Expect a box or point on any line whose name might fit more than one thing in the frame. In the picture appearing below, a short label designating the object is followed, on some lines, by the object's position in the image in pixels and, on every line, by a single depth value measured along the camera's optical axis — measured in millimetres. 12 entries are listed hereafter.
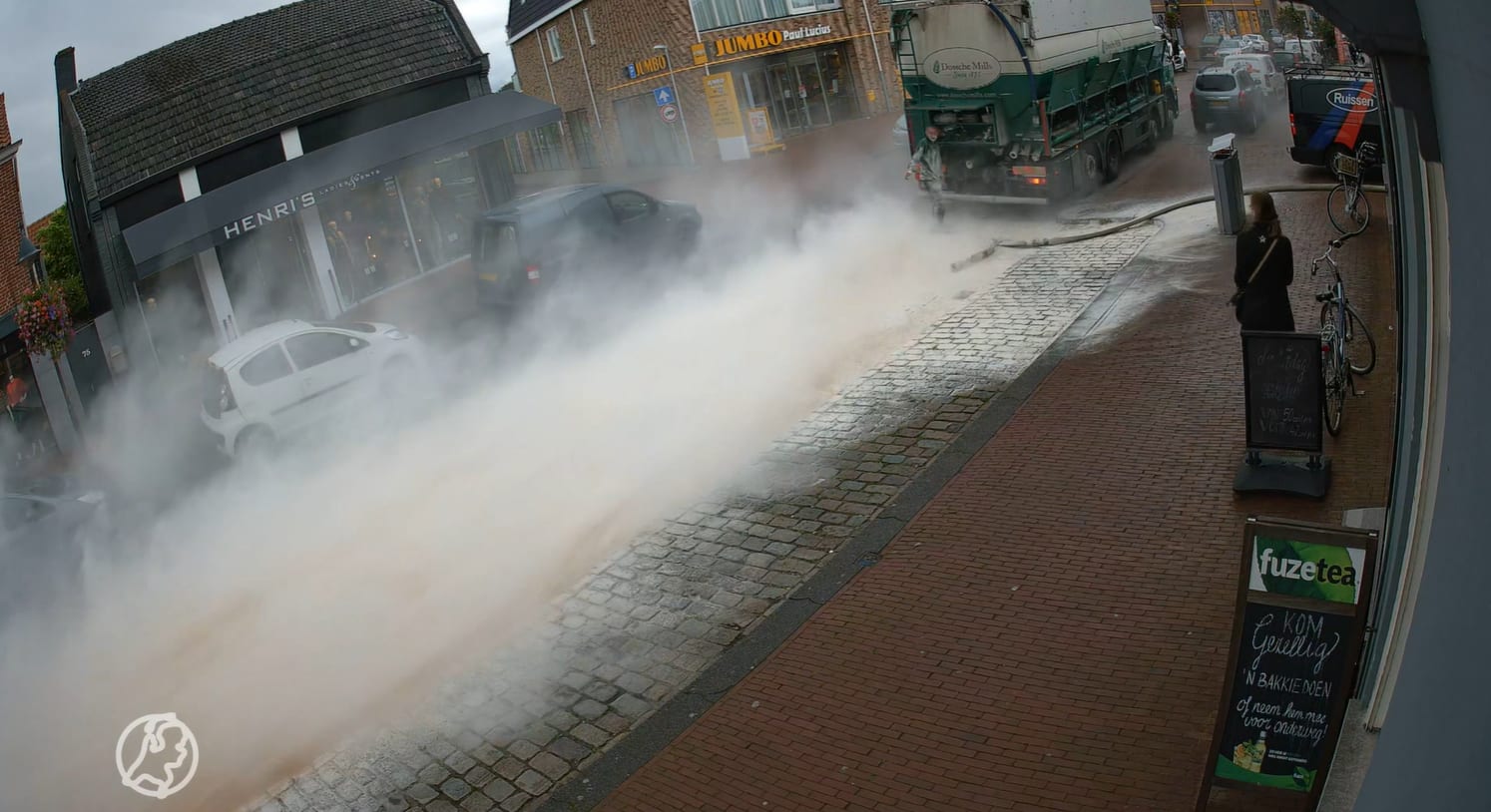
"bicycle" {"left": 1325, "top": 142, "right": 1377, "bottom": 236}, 12609
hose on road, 14664
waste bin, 11250
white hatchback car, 13008
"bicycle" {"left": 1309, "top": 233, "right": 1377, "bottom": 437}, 7836
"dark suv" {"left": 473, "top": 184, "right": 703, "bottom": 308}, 14758
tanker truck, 15312
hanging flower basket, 17906
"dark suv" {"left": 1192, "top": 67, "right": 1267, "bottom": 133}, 20938
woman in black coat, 7766
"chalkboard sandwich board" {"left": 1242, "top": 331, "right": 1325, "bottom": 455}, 6922
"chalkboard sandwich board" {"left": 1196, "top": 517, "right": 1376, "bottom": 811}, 4141
